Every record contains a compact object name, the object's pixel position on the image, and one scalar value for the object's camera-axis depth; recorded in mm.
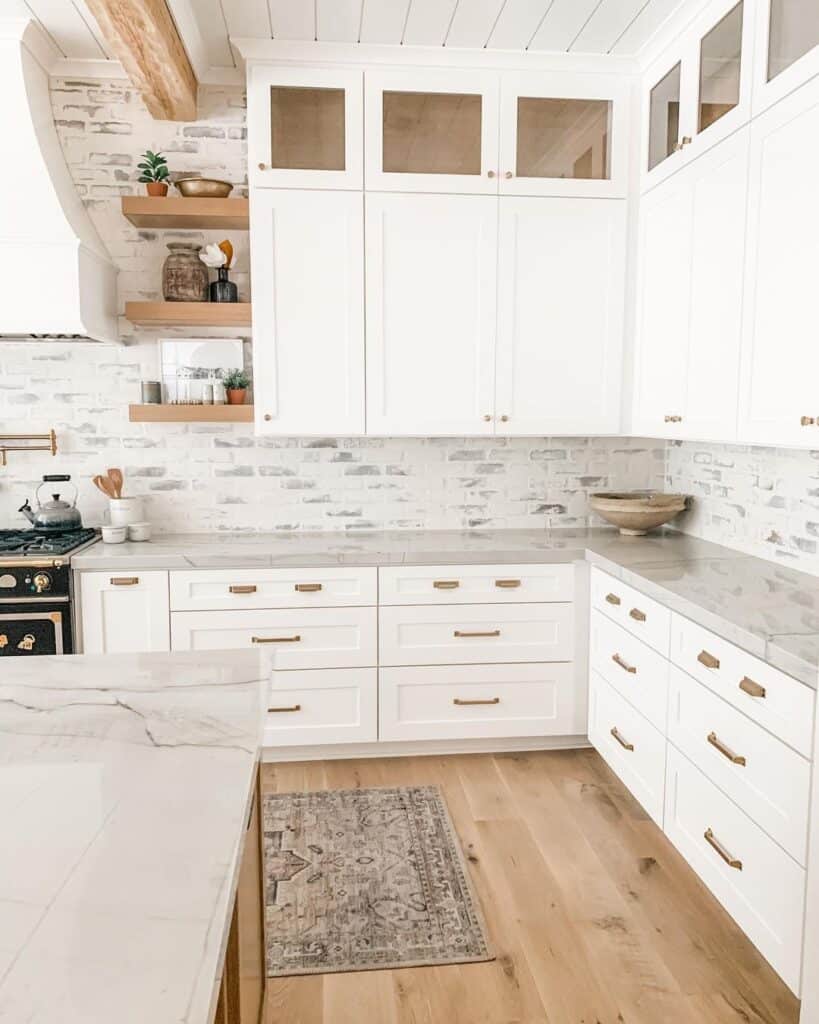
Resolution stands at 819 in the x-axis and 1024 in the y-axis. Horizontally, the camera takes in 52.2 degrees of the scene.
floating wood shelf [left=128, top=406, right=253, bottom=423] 3400
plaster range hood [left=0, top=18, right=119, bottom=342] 3043
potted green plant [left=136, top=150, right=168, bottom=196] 3350
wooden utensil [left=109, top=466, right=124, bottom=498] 3545
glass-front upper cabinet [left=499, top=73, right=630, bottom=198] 3324
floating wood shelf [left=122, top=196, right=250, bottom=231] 3293
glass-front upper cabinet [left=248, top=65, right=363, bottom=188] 3215
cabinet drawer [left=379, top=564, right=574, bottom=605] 3295
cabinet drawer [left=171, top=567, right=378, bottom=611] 3225
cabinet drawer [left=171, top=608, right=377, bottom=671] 3242
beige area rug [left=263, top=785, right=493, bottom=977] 2217
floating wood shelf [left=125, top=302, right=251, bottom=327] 3355
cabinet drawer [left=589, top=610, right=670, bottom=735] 2605
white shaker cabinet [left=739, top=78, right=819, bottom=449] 2146
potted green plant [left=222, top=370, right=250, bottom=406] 3529
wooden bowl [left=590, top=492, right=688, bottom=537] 3441
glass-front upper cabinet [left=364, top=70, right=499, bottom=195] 3260
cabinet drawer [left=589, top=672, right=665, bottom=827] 2621
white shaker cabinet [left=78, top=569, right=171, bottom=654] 3168
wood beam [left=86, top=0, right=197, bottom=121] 2496
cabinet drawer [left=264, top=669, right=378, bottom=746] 3289
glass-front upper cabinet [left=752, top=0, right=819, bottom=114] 2121
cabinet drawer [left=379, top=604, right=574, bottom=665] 3312
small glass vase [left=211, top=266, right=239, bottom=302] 3441
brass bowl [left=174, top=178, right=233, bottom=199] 3328
